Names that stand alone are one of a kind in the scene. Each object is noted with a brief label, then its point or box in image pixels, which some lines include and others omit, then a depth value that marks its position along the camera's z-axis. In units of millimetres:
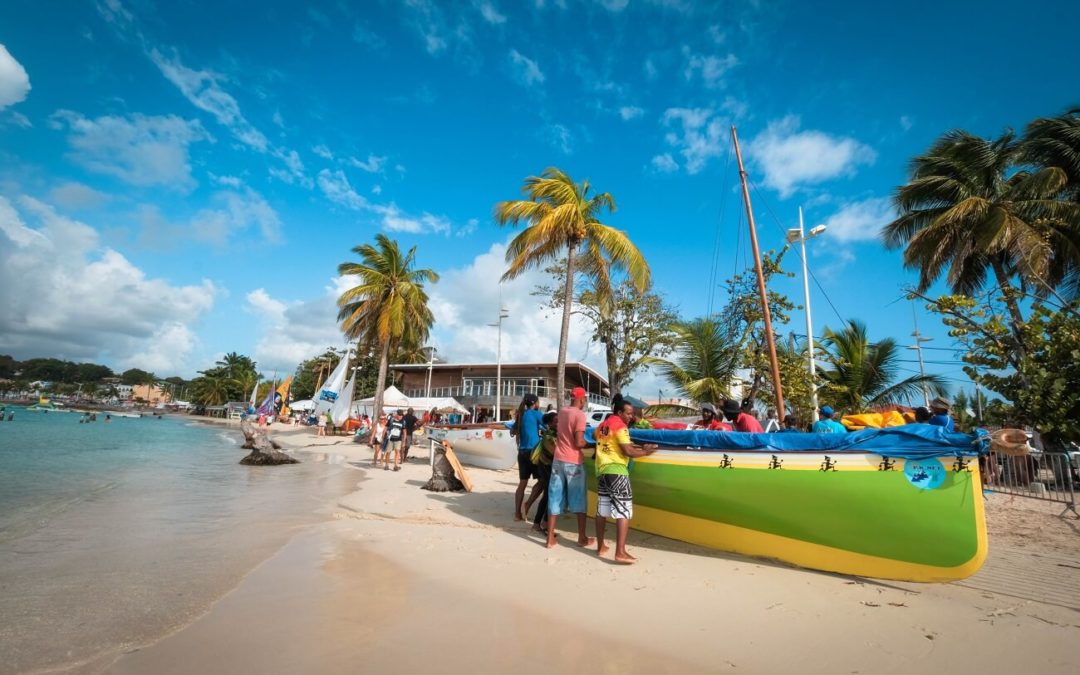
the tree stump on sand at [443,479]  10070
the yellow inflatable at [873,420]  5605
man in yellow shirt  5254
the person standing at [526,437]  7238
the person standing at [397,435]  14416
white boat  13812
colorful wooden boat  4152
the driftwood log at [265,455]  15312
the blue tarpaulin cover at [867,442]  4176
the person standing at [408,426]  15859
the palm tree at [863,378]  16453
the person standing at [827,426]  5586
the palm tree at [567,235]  15484
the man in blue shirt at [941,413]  6281
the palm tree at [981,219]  15133
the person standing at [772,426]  7578
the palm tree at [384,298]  25578
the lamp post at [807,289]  15055
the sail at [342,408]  28766
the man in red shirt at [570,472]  5887
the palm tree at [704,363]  17766
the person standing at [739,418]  6195
